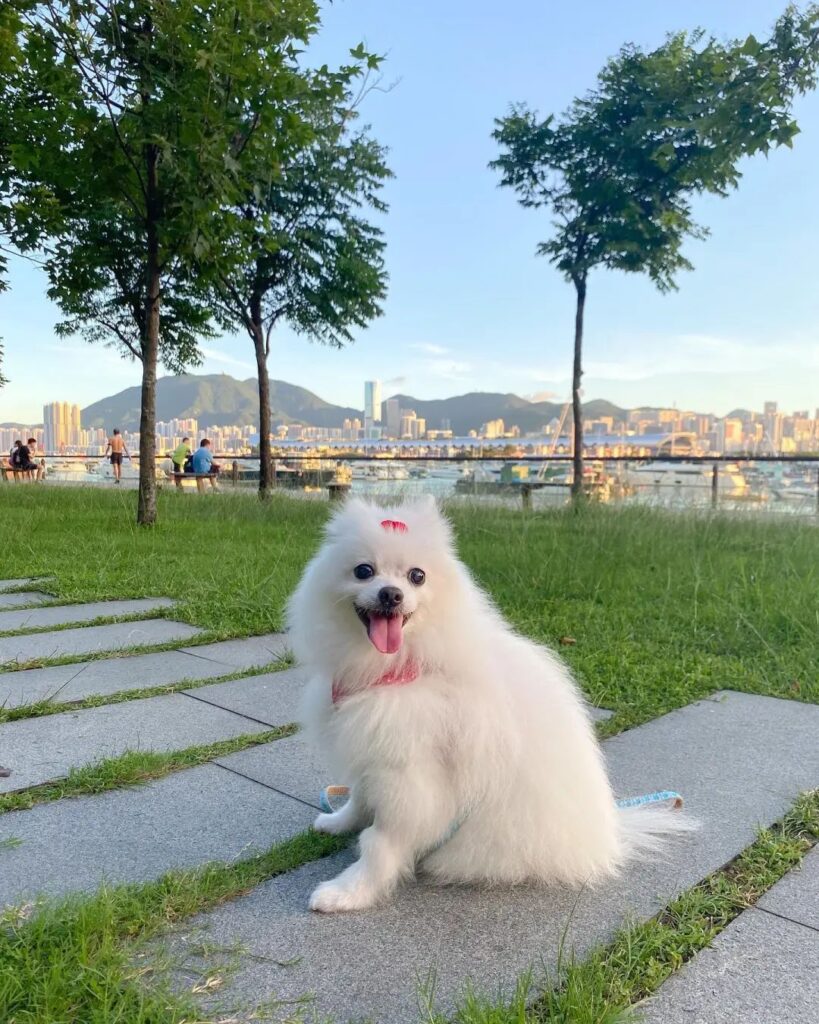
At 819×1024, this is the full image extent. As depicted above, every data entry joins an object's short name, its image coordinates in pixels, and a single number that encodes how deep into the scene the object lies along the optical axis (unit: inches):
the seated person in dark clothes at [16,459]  914.1
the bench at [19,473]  914.1
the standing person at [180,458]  918.4
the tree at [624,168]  435.5
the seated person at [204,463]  777.9
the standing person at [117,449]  983.6
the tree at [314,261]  573.0
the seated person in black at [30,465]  920.3
